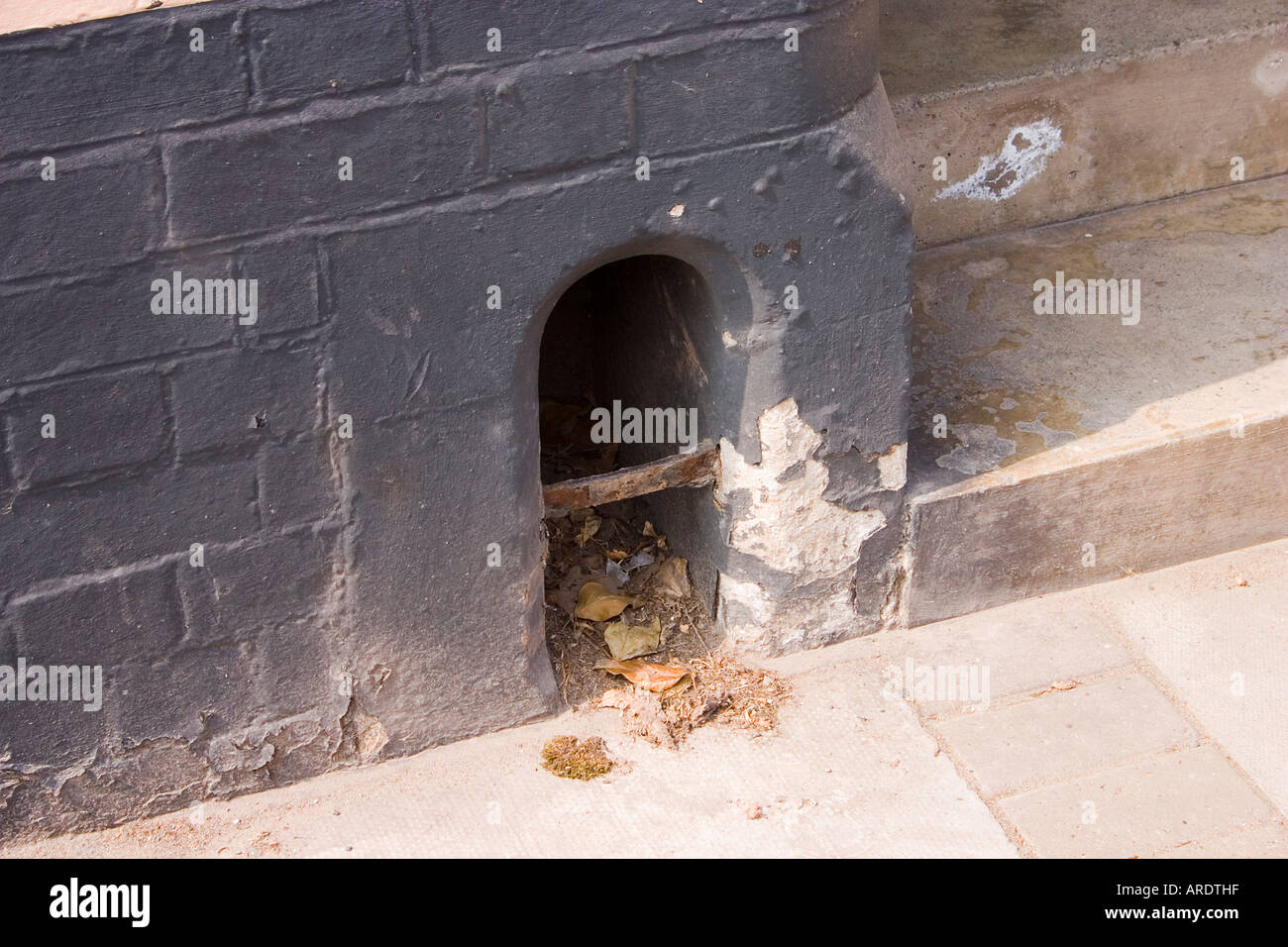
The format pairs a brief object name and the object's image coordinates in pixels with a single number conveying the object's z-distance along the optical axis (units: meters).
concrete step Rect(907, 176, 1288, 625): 4.46
